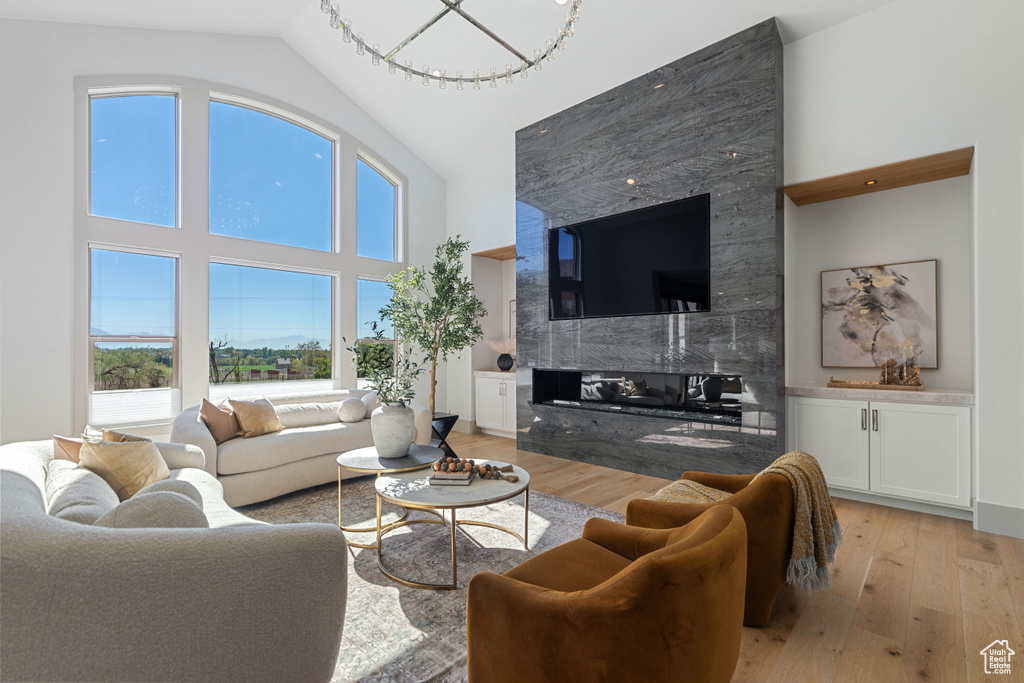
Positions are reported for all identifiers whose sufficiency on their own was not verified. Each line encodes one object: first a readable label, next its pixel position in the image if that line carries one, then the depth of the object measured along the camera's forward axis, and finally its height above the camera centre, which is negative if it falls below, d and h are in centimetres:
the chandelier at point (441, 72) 263 +179
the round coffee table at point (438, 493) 223 -75
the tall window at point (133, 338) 428 +7
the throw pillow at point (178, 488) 162 -53
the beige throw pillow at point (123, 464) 216 -56
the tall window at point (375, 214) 611 +173
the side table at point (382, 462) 274 -72
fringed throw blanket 191 -75
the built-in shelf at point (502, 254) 605 +121
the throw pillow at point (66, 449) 222 -49
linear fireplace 398 -48
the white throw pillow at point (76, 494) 143 -54
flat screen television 409 +77
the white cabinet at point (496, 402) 592 -73
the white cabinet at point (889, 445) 314 -73
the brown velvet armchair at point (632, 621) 108 -68
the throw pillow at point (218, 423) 344 -57
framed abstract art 365 +23
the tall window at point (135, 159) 431 +176
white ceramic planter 299 -55
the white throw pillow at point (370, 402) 442 -54
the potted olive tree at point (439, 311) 449 +32
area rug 175 -116
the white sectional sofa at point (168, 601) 90 -53
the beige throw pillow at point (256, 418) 361 -57
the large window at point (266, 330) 495 +16
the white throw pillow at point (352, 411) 423 -59
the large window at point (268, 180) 498 +187
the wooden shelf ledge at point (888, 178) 326 +125
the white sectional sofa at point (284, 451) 323 -80
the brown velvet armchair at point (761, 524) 181 -71
